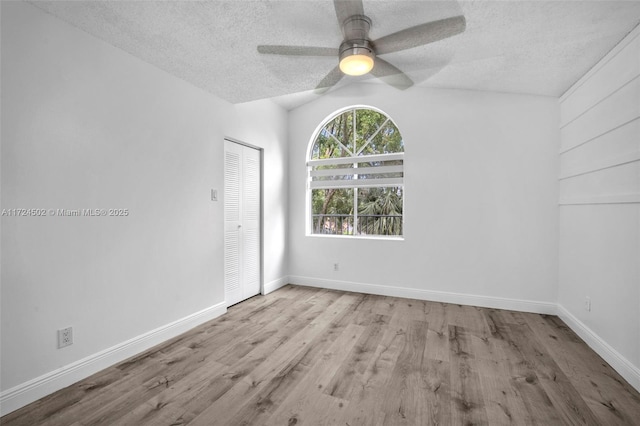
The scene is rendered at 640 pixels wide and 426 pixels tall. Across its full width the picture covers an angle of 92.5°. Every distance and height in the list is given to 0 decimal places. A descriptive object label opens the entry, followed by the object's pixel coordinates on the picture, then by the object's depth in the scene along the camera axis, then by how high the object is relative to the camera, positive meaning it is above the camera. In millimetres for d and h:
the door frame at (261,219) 4256 -176
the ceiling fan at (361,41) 1911 +1127
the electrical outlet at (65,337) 2055 -882
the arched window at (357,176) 4328 +449
